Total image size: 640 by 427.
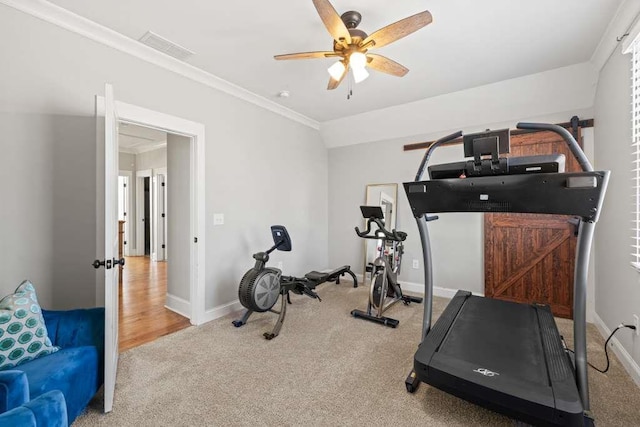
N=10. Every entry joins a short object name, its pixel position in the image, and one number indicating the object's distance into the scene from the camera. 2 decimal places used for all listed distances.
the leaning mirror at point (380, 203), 4.42
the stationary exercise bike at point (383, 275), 3.11
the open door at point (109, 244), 1.74
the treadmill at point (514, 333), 1.49
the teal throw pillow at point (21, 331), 1.52
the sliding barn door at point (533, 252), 3.24
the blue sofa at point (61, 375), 1.03
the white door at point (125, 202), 7.22
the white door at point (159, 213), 6.71
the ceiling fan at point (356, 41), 1.74
